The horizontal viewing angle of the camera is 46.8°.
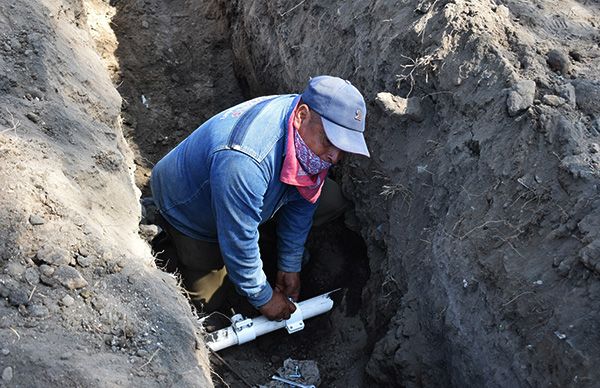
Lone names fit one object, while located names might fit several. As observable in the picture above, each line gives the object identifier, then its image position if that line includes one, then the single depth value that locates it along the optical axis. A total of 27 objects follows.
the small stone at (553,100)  3.67
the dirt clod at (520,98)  3.69
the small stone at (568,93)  3.70
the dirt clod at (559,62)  3.91
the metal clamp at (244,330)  4.28
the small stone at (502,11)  4.20
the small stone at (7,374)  2.46
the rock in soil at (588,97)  3.72
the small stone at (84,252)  3.12
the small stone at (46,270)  2.93
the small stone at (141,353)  2.88
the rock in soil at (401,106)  4.09
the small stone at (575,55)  4.05
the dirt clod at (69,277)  2.95
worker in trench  3.61
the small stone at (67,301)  2.88
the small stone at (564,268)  3.18
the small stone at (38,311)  2.78
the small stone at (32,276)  2.87
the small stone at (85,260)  3.07
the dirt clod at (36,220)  3.08
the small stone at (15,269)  2.86
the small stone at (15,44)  4.13
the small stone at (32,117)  3.72
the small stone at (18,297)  2.78
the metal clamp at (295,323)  4.34
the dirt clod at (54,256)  2.97
